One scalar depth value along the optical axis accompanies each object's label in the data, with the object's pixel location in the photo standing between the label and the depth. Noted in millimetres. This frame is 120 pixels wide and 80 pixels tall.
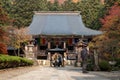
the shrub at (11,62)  21305
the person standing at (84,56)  21859
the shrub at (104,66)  25034
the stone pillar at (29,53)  38859
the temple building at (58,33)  56188
